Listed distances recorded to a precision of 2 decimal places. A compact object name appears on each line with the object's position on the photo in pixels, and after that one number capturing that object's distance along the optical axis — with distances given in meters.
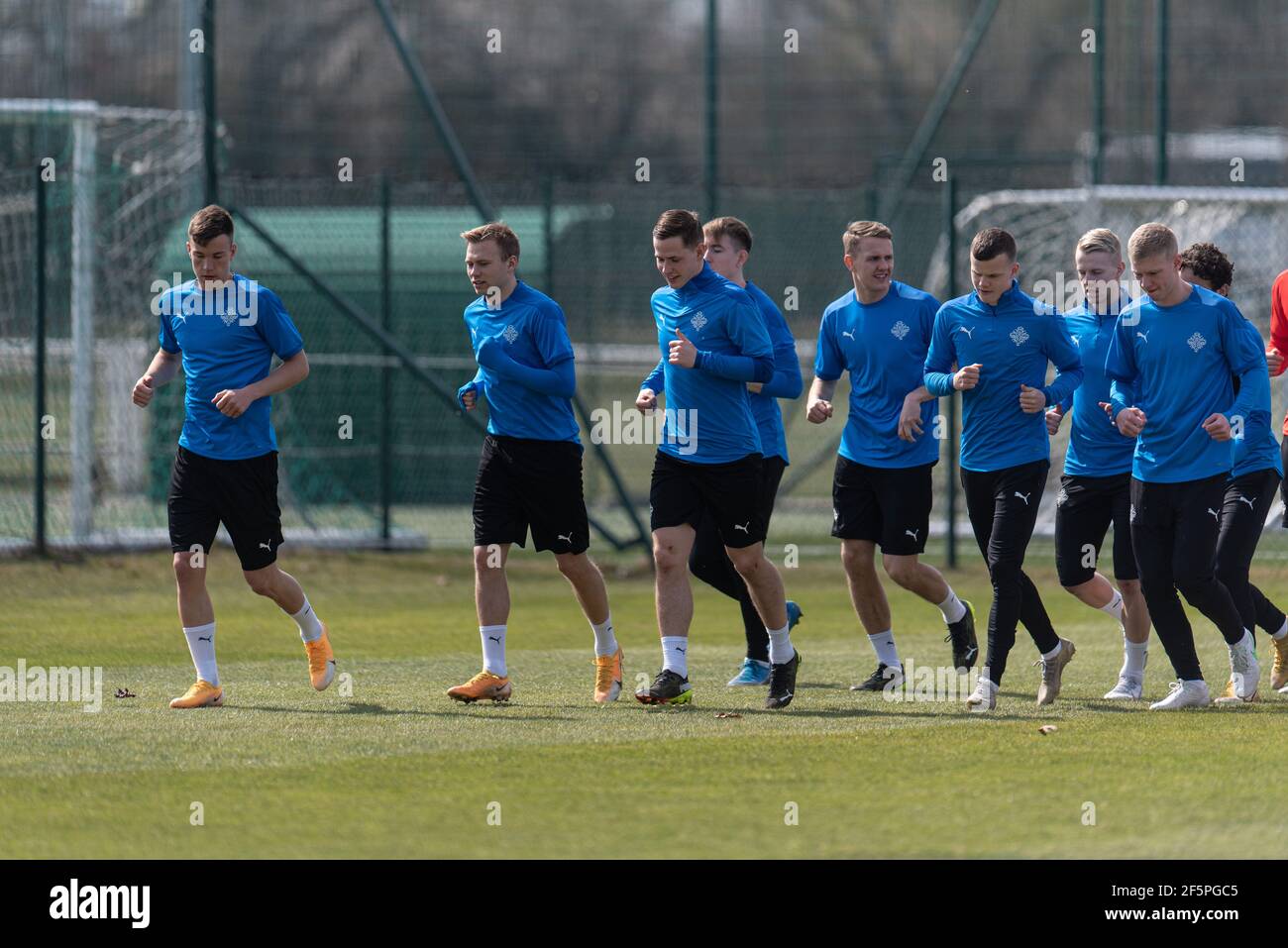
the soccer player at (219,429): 16.70
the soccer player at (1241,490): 17.00
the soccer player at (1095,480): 17.36
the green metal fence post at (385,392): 30.98
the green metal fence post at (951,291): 29.36
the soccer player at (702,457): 16.39
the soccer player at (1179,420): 15.81
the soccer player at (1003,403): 16.28
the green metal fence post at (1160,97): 31.77
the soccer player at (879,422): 17.64
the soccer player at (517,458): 16.70
